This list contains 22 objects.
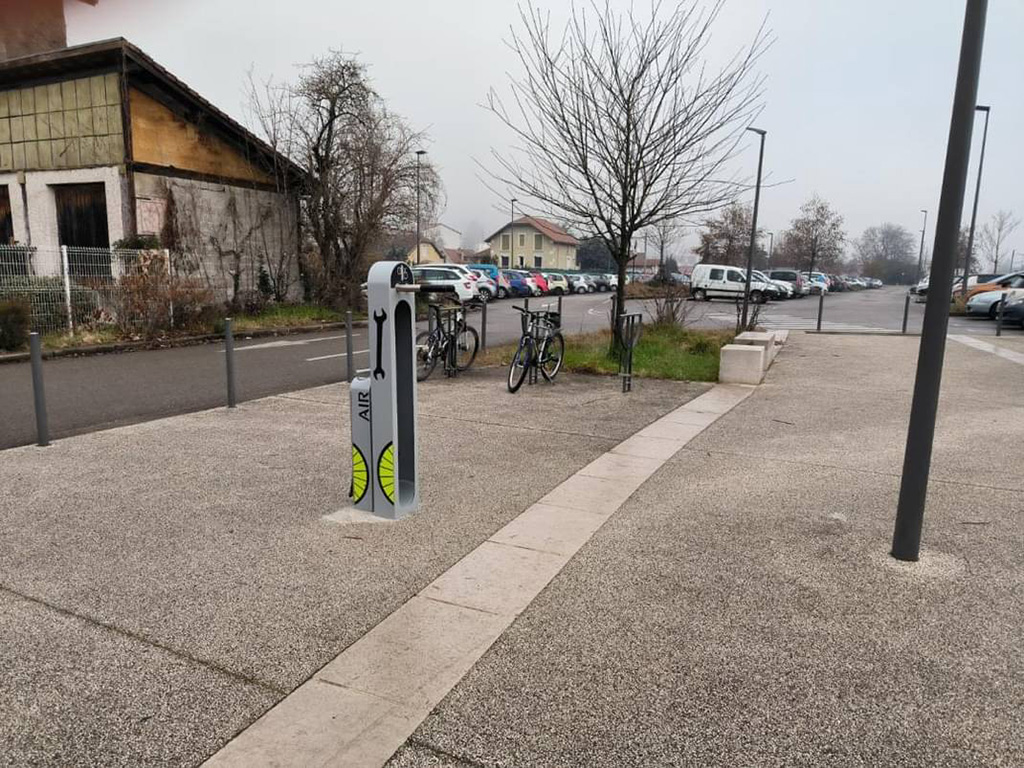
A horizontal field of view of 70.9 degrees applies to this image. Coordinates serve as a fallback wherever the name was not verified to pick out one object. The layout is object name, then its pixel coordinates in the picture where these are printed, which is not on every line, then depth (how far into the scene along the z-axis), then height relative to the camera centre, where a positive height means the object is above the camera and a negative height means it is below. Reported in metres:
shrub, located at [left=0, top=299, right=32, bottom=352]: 12.58 -1.14
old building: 18.00 +2.69
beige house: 98.38 +3.24
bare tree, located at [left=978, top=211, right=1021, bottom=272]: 57.81 +2.71
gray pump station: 4.29 -0.85
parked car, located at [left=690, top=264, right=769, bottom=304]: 37.88 -0.47
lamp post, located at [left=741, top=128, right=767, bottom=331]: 19.17 +1.25
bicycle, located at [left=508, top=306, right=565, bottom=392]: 9.38 -1.06
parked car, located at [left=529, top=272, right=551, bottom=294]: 44.97 -0.68
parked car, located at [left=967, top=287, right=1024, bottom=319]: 24.56 -0.82
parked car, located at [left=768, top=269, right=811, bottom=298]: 48.44 -0.11
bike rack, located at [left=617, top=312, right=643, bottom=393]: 9.52 -0.92
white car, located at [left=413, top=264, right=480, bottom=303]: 29.55 -0.39
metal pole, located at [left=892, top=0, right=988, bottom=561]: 3.56 -0.13
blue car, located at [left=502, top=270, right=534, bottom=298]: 41.41 -0.83
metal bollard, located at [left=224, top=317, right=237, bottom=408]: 8.13 -1.09
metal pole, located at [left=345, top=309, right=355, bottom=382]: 9.52 -1.10
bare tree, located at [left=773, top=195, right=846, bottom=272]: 63.41 +3.62
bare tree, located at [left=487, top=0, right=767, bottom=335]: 11.42 +2.06
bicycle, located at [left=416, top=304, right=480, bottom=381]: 10.43 -1.07
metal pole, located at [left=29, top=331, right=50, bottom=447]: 6.33 -1.18
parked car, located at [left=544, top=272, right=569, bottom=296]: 47.07 -0.70
